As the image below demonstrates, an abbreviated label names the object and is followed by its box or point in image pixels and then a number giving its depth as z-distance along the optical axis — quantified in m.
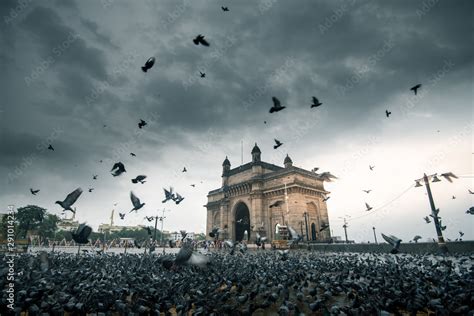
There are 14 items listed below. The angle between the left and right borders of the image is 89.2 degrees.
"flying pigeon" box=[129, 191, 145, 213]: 11.13
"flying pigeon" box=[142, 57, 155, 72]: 7.95
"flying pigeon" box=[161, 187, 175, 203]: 13.28
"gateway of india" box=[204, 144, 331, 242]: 36.94
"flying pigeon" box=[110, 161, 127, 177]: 9.91
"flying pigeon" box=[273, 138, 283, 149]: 11.85
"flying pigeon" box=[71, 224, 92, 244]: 9.59
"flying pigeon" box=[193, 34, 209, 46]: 7.94
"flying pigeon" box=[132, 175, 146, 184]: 11.00
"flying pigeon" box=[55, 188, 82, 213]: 9.78
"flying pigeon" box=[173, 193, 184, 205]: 13.62
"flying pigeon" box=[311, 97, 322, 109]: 9.59
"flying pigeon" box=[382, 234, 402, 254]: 9.22
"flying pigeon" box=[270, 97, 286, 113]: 8.84
